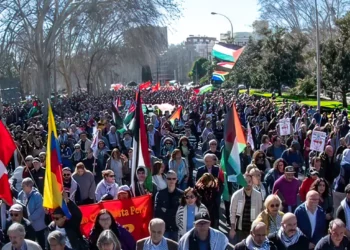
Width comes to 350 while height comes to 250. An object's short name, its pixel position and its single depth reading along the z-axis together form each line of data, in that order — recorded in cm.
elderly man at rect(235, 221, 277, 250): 523
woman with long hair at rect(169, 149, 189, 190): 961
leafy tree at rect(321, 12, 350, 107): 3347
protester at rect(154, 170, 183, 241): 724
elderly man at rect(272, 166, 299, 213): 799
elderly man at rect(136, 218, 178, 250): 543
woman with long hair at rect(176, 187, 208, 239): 668
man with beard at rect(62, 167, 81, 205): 833
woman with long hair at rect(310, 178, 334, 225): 732
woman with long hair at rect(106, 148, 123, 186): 1048
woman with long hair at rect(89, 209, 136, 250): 577
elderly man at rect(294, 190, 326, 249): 638
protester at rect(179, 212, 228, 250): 551
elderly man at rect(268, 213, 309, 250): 549
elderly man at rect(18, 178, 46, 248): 736
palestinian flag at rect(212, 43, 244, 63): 2806
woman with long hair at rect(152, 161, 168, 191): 834
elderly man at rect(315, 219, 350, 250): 538
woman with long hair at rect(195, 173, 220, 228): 768
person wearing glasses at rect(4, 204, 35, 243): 632
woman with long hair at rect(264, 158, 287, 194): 883
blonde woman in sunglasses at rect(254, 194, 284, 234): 623
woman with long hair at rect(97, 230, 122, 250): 499
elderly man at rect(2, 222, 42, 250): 532
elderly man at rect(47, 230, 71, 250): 514
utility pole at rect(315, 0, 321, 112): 2580
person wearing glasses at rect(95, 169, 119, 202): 812
